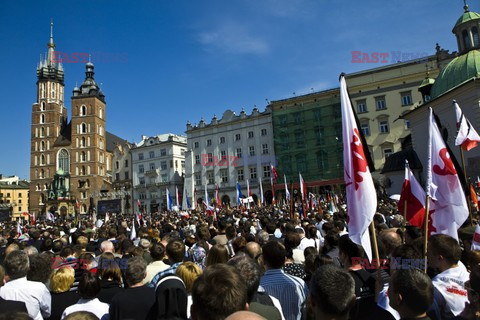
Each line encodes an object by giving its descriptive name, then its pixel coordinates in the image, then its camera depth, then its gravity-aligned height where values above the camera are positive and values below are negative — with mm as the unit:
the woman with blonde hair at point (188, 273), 4102 -818
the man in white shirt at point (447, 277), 3365 -969
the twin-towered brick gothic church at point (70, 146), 78312 +16168
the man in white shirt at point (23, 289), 4203 -877
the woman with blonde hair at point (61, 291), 4371 -995
